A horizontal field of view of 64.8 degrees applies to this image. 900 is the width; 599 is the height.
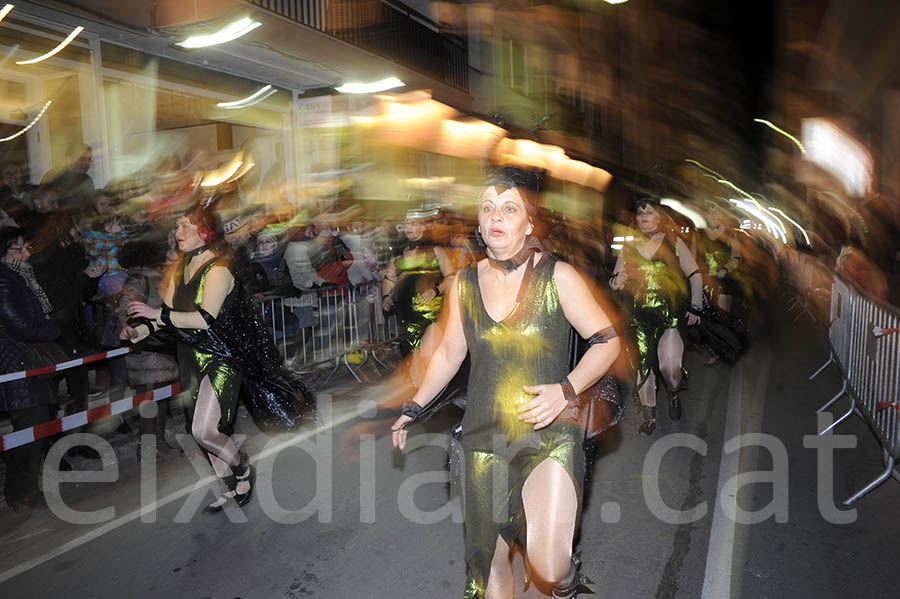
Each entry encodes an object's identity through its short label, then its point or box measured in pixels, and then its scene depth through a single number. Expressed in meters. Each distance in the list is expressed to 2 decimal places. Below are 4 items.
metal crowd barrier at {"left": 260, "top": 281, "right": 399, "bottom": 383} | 8.41
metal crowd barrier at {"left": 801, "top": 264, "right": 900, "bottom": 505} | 5.26
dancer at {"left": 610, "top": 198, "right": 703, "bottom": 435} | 6.62
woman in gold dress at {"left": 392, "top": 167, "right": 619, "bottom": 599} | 2.80
